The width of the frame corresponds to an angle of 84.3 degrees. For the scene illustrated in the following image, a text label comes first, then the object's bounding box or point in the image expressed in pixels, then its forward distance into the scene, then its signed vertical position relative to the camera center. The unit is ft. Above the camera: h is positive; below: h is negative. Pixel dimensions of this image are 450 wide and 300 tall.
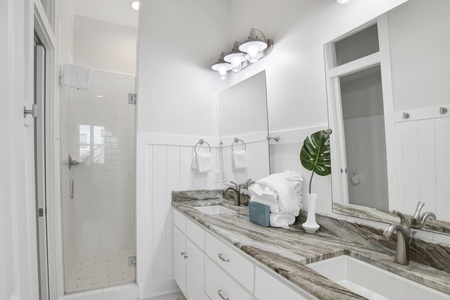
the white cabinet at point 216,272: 3.25 -1.96
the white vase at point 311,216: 4.64 -1.15
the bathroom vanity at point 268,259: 2.83 -1.45
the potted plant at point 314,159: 4.67 -0.08
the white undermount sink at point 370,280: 2.89 -1.65
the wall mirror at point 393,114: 3.13 +0.57
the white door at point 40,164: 5.44 +0.02
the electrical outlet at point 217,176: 8.42 -0.59
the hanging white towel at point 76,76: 6.55 +2.34
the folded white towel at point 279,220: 4.99 -1.29
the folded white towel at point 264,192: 5.00 -0.74
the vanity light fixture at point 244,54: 6.45 +2.94
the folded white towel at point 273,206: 4.96 -0.99
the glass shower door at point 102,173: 9.49 -0.43
